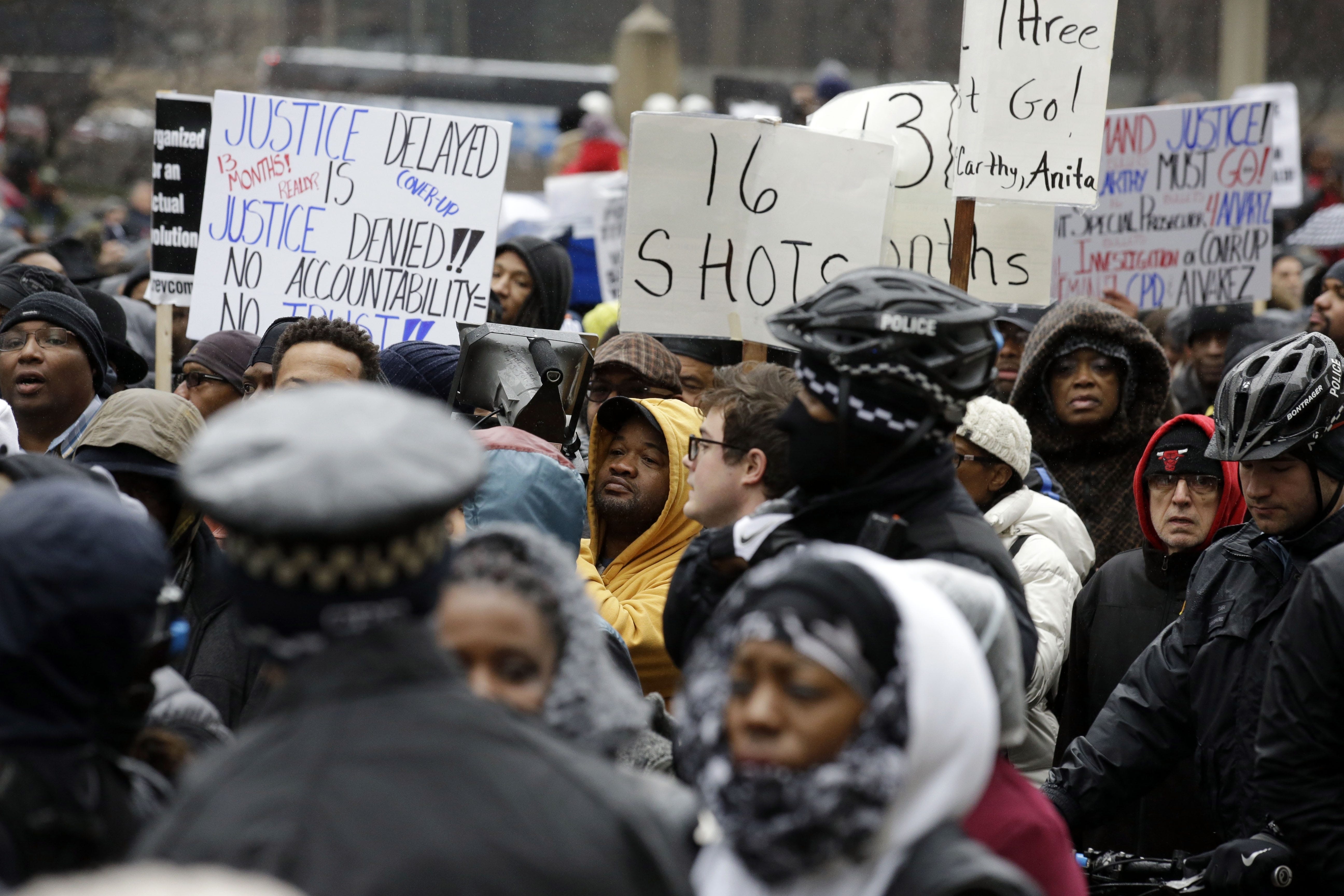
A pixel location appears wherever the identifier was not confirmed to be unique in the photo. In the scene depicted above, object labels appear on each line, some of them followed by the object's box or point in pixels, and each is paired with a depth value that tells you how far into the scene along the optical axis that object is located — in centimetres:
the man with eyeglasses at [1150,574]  948
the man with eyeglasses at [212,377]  1112
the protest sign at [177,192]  1300
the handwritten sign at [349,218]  1218
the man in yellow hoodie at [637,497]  894
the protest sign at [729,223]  1012
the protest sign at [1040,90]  982
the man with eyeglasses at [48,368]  1062
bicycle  716
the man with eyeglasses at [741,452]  736
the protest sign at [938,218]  1070
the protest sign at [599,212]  1725
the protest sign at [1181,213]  1510
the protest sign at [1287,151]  2305
